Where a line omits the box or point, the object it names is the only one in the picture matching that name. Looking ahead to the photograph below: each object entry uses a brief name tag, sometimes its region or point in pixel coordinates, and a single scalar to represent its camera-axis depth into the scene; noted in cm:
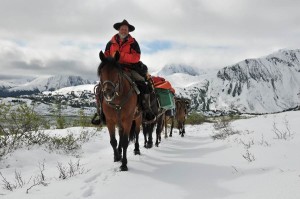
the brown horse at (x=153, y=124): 1189
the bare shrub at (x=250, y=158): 714
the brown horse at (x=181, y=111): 2056
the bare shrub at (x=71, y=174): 696
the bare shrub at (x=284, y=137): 916
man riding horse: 916
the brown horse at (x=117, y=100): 756
